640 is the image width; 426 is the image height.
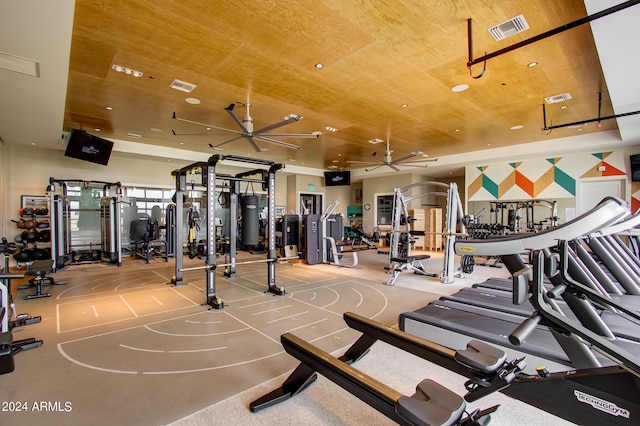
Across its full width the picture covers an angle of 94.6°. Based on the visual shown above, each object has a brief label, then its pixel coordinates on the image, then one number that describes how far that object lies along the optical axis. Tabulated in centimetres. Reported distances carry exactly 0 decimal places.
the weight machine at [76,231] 684
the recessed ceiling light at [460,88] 470
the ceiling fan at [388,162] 853
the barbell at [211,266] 435
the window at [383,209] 1345
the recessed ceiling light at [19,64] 333
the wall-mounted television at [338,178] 1345
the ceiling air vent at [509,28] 311
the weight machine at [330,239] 777
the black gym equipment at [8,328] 143
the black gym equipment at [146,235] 838
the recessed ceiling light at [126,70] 407
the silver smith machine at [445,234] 574
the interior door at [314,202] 1403
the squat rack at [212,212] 437
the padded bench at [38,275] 436
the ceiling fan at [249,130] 547
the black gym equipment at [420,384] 125
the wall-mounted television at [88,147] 681
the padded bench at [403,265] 560
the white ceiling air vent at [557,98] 516
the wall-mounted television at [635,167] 742
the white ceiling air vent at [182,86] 461
